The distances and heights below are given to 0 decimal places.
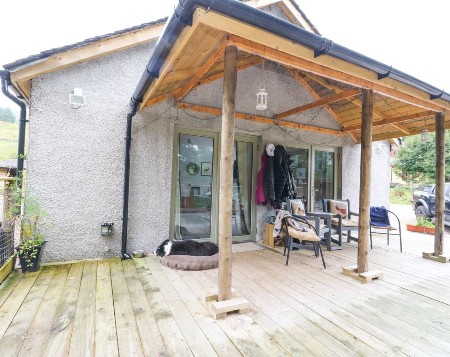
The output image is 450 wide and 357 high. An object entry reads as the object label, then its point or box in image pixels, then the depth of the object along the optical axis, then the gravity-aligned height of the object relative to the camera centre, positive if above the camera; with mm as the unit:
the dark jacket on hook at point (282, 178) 4699 +97
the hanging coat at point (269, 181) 4633 +31
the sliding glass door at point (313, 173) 5461 +255
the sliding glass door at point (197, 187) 4246 -102
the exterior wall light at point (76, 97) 3193 +1050
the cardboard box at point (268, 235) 4527 -979
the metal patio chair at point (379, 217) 4605 -611
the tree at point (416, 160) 14567 +1614
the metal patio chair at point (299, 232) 3450 -708
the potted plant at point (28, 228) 2984 -645
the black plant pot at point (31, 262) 2975 -1037
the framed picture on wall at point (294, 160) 5387 +510
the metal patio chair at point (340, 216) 4504 -603
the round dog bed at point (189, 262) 3297 -1101
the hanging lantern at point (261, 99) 3495 +1198
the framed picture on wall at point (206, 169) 4418 +220
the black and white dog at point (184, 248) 3588 -1002
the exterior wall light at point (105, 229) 3550 -722
